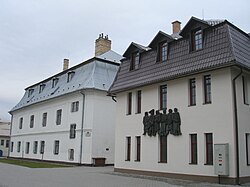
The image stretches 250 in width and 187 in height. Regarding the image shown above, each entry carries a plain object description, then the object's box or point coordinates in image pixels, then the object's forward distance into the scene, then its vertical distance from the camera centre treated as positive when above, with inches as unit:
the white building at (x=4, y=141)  2389.5 +23.2
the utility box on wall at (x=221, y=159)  599.8 -20.9
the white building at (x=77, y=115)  1176.2 +121.0
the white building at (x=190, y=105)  628.8 +92.8
